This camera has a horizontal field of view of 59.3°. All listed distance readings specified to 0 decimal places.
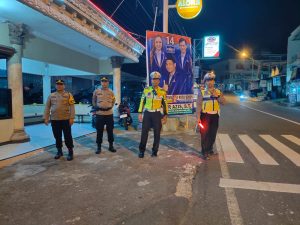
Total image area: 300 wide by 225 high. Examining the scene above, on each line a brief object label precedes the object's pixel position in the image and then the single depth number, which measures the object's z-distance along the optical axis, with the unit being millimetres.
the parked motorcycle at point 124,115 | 11352
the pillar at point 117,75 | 13120
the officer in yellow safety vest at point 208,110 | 6449
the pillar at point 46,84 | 15352
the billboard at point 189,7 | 13422
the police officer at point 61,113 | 6270
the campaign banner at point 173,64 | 10352
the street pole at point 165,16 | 12227
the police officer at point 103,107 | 6906
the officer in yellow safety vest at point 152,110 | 6602
